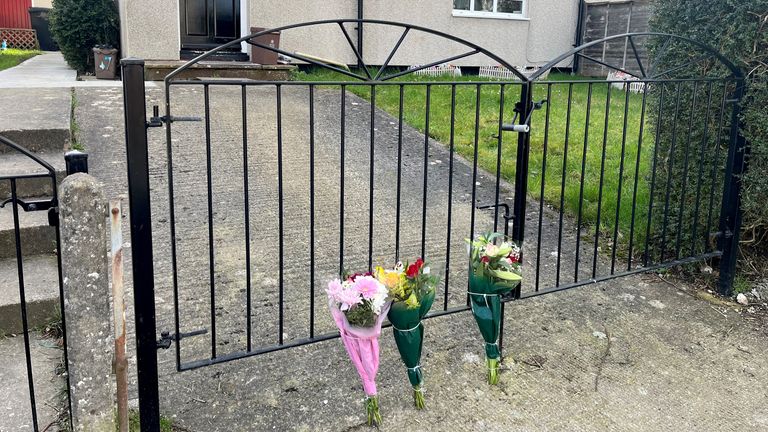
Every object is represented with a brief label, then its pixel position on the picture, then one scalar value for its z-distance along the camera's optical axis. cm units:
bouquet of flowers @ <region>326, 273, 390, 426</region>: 231
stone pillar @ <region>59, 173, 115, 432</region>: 196
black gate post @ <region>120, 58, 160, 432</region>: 203
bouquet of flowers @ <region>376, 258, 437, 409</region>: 243
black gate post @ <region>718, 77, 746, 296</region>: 363
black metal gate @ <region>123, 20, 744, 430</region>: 253
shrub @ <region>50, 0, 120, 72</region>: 889
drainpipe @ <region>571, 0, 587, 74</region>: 1244
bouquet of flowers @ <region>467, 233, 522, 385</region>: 264
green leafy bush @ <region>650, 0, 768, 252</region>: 351
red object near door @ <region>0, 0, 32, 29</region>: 2134
